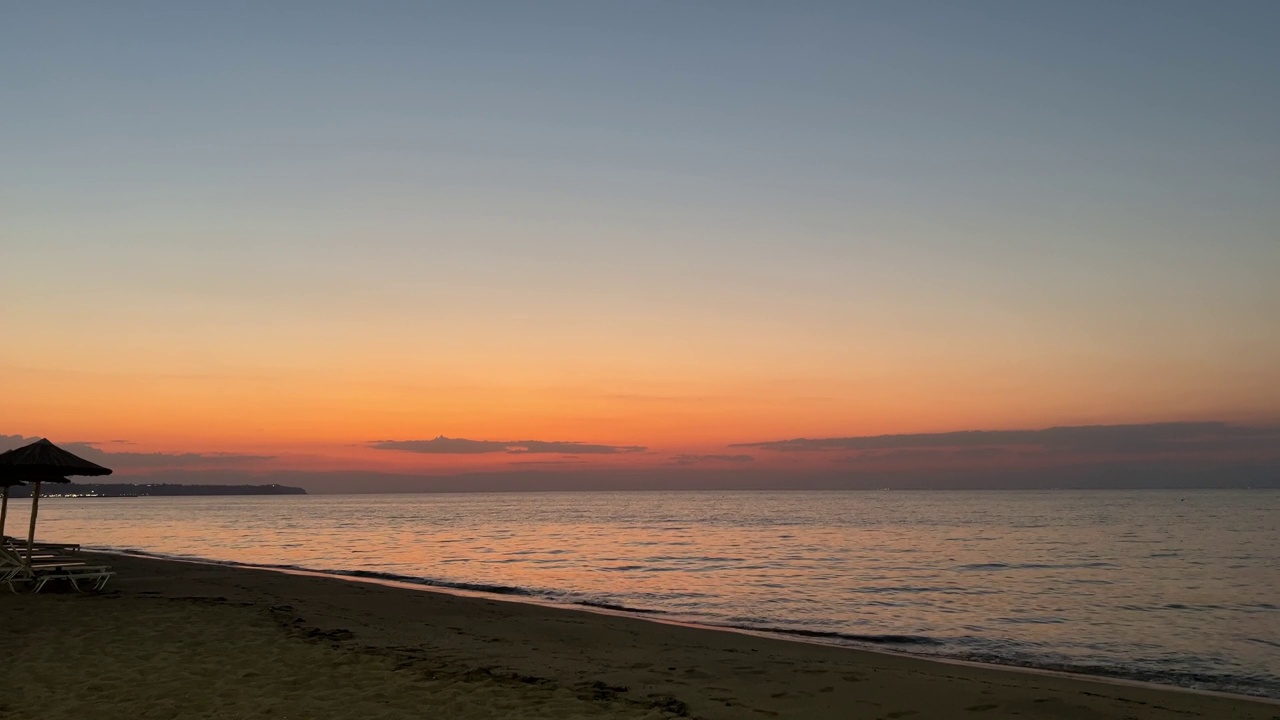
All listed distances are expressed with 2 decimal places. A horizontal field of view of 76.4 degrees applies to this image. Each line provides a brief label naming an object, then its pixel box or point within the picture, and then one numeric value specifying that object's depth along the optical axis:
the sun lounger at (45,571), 19.47
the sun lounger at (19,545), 26.65
